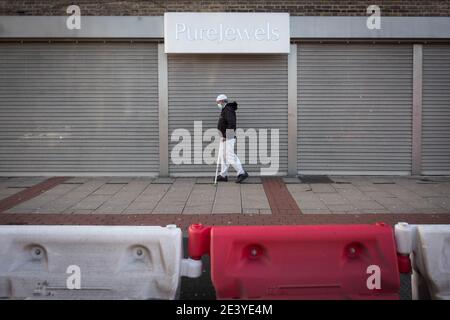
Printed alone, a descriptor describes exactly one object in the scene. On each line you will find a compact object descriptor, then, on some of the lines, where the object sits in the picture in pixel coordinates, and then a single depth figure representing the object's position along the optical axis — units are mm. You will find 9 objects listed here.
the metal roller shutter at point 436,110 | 11273
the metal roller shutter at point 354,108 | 11297
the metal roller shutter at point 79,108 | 11281
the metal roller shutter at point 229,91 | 11258
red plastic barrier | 3973
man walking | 10195
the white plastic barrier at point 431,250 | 3990
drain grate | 10650
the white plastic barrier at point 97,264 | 4008
